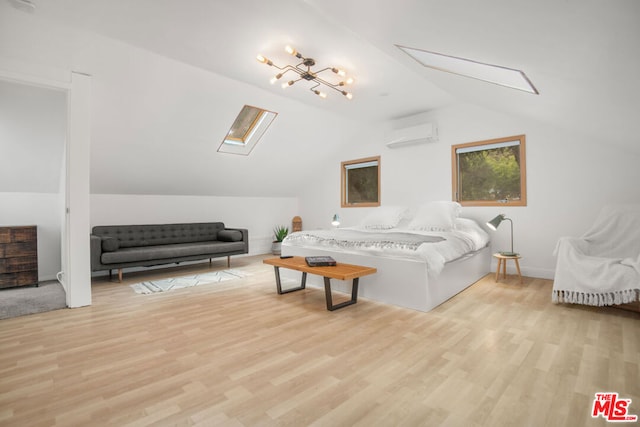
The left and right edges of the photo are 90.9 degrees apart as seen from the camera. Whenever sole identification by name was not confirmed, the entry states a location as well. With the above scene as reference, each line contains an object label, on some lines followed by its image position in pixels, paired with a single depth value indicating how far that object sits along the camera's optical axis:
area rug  4.05
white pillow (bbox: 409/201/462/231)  4.32
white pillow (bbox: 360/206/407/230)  4.93
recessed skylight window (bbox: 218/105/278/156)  5.32
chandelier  3.40
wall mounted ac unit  5.34
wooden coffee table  3.04
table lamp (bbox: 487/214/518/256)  4.00
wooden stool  3.99
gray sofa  4.28
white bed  3.16
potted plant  7.09
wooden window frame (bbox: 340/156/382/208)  6.60
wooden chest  3.90
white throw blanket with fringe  2.82
